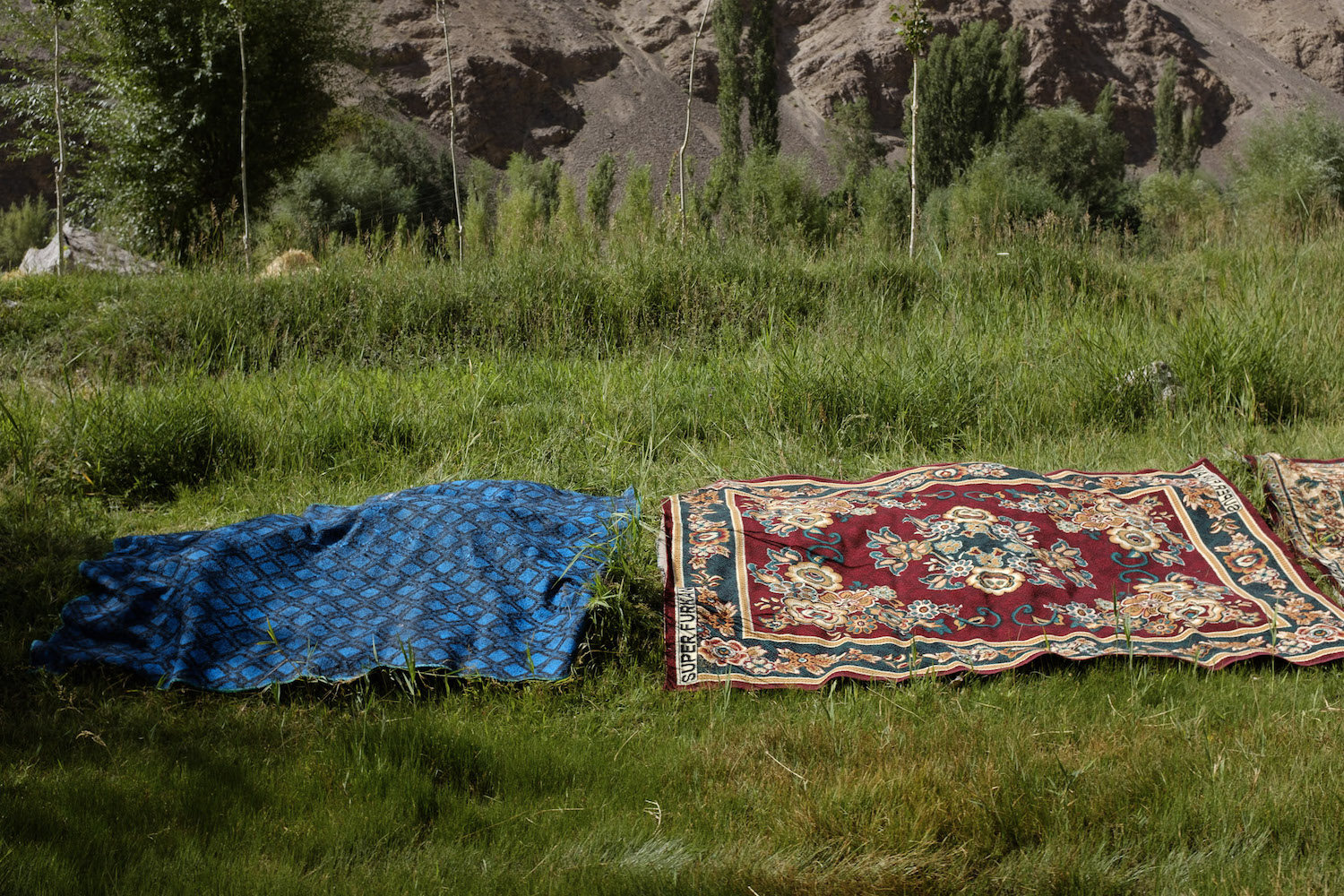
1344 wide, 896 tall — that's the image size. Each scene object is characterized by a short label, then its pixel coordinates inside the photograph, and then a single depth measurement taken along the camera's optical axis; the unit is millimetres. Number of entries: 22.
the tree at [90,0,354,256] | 14109
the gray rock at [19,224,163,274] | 14523
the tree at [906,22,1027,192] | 42969
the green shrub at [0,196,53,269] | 36156
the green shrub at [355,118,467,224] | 37344
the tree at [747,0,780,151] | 39250
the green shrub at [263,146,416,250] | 31031
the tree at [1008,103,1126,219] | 38344
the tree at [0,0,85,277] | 14166
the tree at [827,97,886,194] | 52406
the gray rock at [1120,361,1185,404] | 4836
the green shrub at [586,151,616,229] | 33906
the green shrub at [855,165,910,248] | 32125
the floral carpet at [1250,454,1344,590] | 3402
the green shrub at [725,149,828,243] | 25094
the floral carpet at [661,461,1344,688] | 2777
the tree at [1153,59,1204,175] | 49125
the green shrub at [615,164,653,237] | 28052
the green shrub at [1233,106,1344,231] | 23641
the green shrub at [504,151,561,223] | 41094
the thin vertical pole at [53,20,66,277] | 11148
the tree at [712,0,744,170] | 40438
